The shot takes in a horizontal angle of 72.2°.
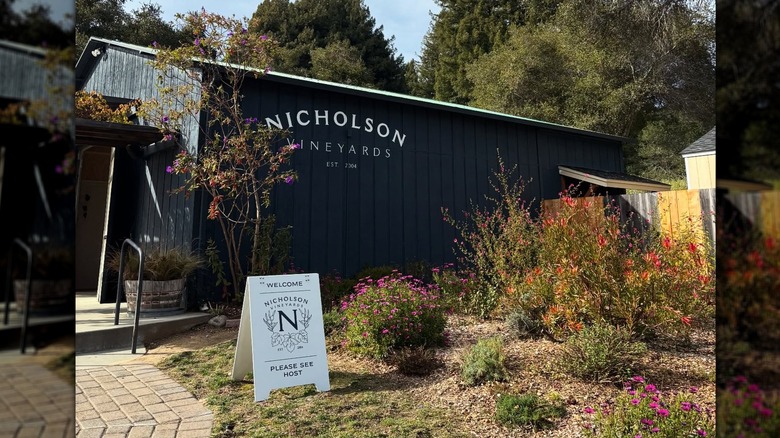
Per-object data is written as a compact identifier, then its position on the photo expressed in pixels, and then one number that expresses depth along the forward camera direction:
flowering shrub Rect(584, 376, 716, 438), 2.63
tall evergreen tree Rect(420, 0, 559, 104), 25.73
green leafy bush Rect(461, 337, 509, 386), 3.74
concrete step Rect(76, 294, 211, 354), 5.24
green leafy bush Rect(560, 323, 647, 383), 3.64
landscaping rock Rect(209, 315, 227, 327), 5.98
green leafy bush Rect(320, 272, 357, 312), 6.50
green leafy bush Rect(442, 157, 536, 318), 5.59
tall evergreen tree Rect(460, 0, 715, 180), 18.80
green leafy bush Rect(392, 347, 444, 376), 4.09
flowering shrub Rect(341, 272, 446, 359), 4.44
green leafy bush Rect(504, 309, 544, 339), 4.71
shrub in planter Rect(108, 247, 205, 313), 6.12
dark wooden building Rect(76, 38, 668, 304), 7.52
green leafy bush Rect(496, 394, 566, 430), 3.08
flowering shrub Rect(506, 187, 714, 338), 4.20
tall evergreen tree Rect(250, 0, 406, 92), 25.23
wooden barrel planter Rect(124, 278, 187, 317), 6.11
